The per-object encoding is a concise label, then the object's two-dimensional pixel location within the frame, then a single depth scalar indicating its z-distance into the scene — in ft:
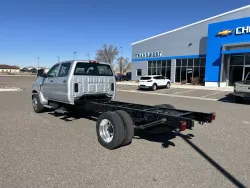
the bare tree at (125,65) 219.55
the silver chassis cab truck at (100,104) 13.19
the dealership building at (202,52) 63.61
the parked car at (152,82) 63.64
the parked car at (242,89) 34.37
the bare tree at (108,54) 192.22
